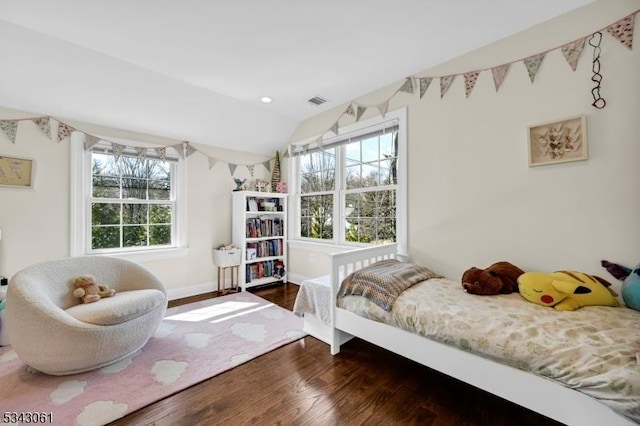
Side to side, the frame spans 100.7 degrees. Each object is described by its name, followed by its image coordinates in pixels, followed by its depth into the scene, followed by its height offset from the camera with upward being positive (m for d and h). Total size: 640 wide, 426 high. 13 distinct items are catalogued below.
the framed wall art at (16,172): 2.43 +0.44
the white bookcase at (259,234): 3.72 -0.25
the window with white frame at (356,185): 2.82 +0.38
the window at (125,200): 2.88 +0.21
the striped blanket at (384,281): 1.81 -0.49
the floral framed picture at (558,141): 1.76 +0.51
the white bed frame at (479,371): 1.08 -0.80
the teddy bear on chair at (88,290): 2.00 -0.56
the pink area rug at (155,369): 1.49 -1.05
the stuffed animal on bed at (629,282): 1.47 -0.40
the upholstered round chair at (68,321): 1.64 -0.68
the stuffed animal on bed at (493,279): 1.79 -0.45
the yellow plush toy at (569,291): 1.52 -0.46
